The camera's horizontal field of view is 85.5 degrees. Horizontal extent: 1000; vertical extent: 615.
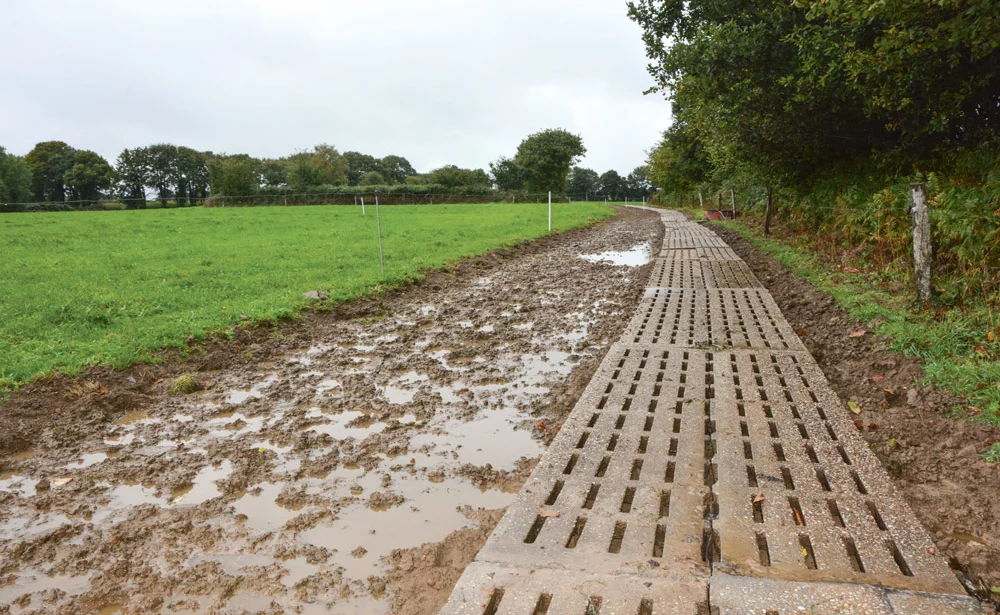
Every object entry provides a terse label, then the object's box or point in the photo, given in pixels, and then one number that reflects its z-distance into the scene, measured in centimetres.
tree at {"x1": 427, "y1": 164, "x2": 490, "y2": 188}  6431
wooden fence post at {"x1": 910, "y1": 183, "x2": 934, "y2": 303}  520
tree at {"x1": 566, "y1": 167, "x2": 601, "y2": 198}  10370
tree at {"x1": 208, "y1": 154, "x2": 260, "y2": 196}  5662
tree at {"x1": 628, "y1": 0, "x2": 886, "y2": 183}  776
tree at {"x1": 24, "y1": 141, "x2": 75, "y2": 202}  7212
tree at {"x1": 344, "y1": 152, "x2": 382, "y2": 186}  10500
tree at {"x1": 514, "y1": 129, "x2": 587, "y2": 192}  6081
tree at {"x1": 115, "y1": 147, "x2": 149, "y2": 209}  7688
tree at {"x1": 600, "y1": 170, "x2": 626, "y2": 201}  9254
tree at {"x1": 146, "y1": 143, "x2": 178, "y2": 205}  8038
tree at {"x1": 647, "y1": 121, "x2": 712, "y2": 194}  2394
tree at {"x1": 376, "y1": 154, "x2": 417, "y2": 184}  10744
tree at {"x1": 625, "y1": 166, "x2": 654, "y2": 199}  8531
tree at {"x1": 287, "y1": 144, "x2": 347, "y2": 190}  6075
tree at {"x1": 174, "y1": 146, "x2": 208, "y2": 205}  8331
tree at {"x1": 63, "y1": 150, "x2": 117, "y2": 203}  6819
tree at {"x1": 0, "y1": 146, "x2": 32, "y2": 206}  5525
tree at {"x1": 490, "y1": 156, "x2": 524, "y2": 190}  6581
